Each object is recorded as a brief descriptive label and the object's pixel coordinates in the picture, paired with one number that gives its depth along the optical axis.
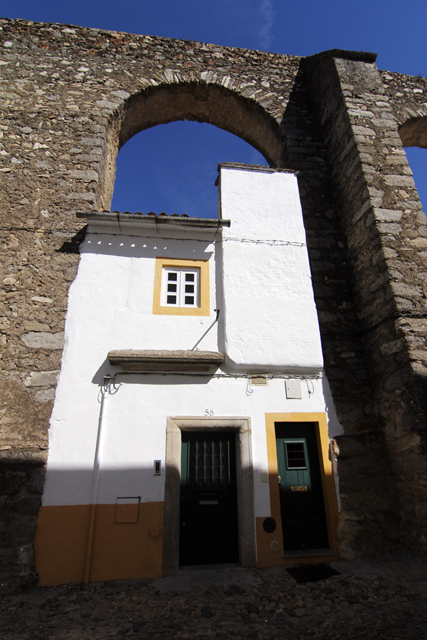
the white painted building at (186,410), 3.94
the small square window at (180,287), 5.05
